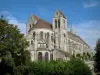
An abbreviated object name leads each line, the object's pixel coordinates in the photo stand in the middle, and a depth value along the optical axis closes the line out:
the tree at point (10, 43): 38.26
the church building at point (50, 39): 74.45
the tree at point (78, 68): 48.41
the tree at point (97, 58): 49.10
